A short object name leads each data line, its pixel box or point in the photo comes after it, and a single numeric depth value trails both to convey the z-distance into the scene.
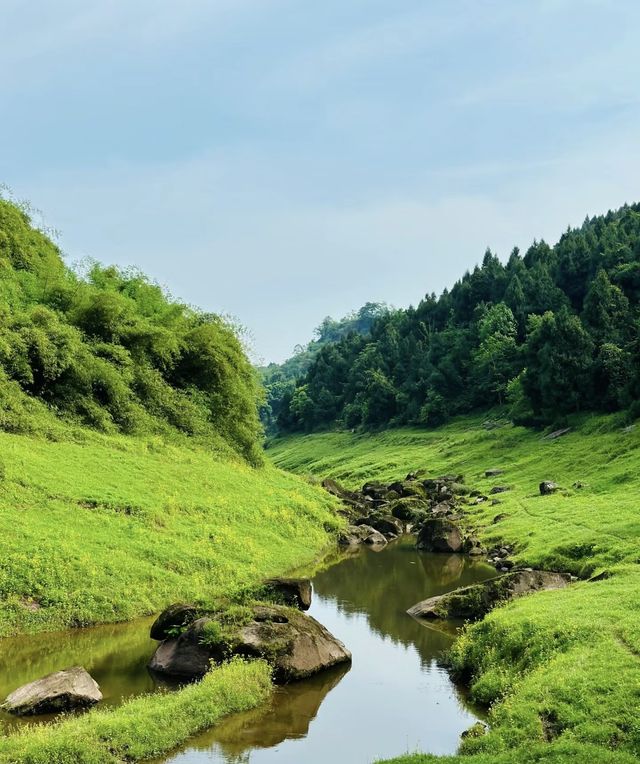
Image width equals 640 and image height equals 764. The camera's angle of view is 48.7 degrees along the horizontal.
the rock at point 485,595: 33.47
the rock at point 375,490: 80.78
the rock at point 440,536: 53.23
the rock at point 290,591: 31.52
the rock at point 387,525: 63.56
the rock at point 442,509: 67.00
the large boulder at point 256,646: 25.94
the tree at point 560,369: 94.56
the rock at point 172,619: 28.44
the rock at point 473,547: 50.73
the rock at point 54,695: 21.70
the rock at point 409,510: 68.56
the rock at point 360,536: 58.12
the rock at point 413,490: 78.06
